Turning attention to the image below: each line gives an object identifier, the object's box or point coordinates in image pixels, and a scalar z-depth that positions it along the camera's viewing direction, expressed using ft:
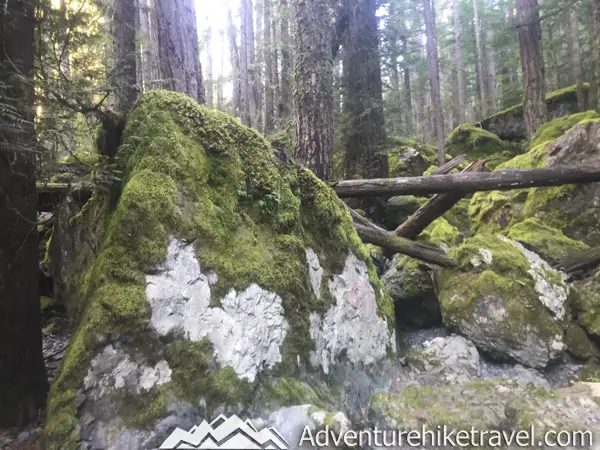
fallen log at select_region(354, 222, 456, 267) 18.70
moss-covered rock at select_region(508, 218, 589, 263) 18.62
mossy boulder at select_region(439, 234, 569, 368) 15.37
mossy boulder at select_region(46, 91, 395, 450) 7.43
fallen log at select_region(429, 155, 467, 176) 20.21
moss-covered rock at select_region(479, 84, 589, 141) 45.73
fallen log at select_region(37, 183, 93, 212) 10.10
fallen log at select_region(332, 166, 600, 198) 18.67
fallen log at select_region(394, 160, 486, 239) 19.54
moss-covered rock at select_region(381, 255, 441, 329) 18.94
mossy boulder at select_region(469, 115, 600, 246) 21.48
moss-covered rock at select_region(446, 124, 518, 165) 44.29
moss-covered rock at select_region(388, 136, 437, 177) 38.22
